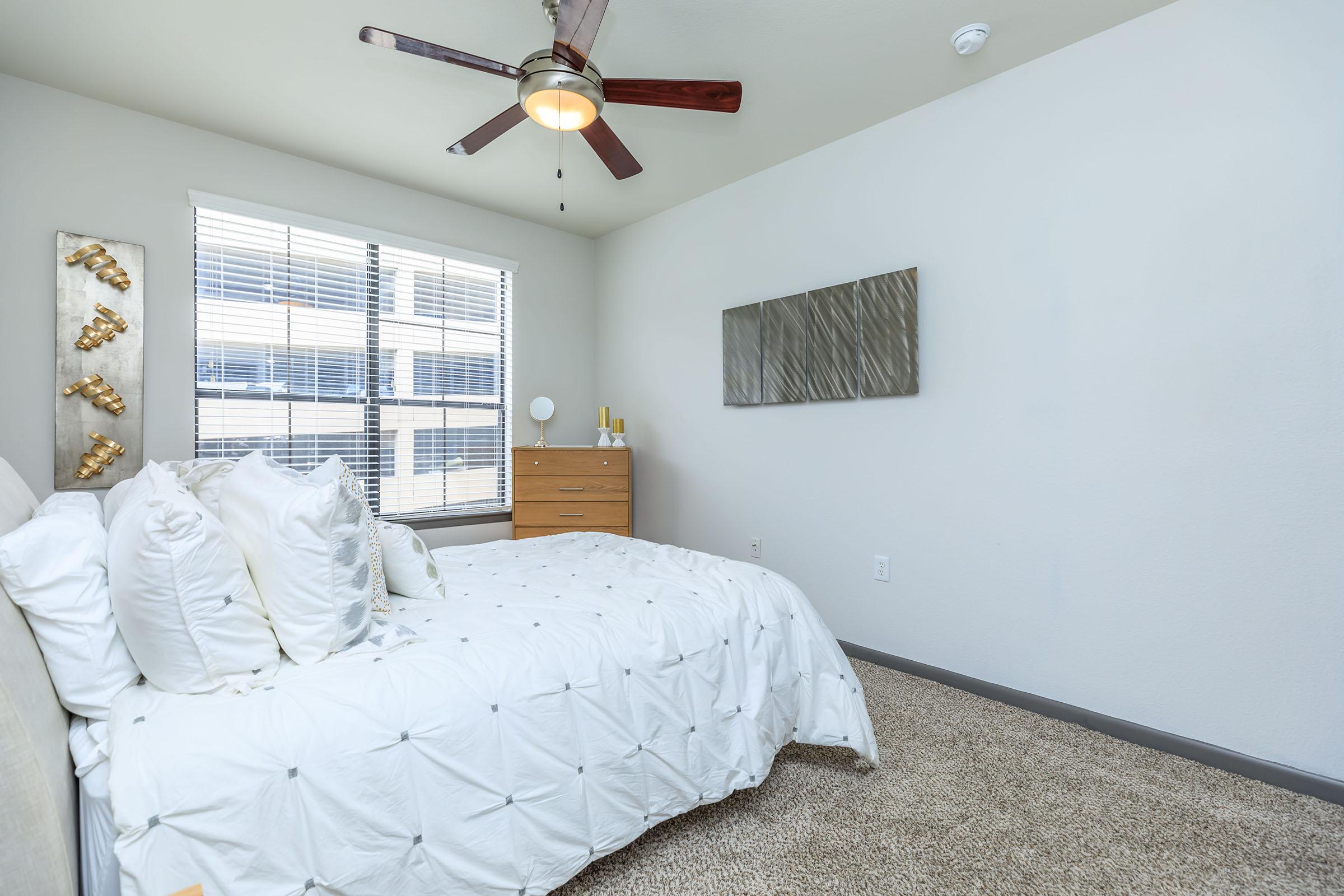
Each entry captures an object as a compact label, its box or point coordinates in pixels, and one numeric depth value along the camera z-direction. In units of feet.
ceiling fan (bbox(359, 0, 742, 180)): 5.79
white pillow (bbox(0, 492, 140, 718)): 3.40
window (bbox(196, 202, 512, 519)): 9.94
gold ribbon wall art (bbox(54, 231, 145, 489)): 8.42
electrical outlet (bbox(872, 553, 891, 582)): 9.34
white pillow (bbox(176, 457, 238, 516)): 5.11
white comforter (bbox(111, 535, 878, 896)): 3.21
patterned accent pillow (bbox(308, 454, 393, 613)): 5.17
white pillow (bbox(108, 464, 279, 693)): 3.54
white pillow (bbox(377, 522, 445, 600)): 5.71
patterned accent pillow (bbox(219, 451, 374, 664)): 4.09
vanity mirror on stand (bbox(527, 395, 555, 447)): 13.21
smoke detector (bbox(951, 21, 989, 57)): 7.16
